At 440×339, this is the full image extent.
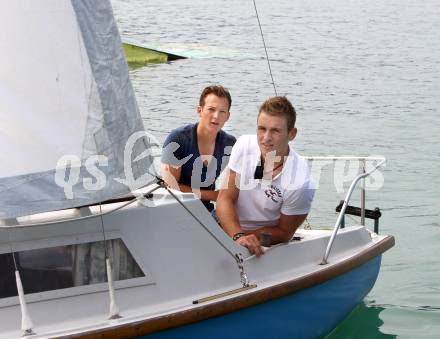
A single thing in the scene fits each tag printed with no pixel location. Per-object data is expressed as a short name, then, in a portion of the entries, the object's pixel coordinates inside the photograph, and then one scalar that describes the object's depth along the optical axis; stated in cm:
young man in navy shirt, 1203
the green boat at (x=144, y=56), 4122
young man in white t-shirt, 1070
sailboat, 873
